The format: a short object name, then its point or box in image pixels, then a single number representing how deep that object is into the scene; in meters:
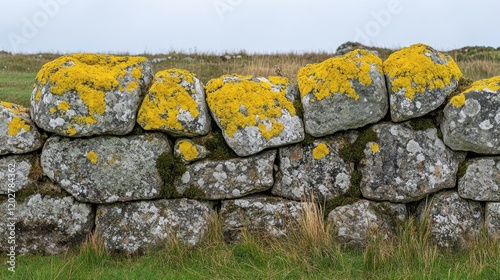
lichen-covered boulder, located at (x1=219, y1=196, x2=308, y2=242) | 4.77
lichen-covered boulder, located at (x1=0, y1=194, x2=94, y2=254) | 4.78
